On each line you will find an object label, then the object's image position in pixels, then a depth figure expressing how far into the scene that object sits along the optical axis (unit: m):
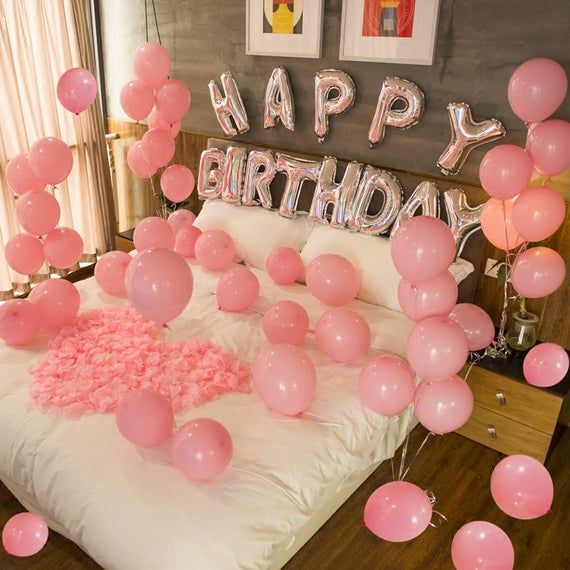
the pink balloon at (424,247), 1.73
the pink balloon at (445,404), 1.86
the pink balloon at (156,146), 3.04
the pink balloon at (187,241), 3.02
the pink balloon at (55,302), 2.33
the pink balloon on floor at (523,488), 1.82
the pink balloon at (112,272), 2.64
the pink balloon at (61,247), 2.70
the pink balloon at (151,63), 2.93
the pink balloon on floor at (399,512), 1.75
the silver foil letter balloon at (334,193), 2.77
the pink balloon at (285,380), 1.85
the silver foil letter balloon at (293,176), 2.92
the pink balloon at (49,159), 2.52
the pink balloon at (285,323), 2.24
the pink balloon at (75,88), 2.66
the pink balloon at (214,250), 2.82
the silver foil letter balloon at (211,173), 3.29
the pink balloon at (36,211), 2.58
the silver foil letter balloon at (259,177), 3.07
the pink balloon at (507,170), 2.02
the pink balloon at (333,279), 2.45
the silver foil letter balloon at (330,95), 2.73
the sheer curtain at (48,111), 3.26
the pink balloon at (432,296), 1.87
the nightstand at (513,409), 2.34
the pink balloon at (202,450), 1.60
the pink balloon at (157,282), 1.65
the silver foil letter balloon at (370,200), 2.66
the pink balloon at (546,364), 2.22
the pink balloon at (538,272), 2.12
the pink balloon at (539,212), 2.04
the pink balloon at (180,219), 3.24
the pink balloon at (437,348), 1.77
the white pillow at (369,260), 2.58
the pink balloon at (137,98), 2.92
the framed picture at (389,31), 2.43
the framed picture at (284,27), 2.78
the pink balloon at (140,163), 3.08
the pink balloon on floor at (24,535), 1.79
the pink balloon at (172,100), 2.92
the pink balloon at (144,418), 1.70
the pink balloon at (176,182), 3.17
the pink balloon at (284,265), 2.70
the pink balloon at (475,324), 2.27
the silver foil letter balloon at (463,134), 2.38
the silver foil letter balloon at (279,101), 2.96
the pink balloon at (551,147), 1.98
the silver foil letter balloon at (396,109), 2.54
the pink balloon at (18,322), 2.20
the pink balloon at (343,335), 2.16
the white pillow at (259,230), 2.97
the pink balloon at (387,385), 1.91
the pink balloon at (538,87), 1.93
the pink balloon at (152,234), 2.85
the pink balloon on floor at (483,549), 1.68
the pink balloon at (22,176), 2.63
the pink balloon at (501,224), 2.20
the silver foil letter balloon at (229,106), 3.19
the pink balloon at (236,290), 2.49
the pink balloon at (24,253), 2.68
